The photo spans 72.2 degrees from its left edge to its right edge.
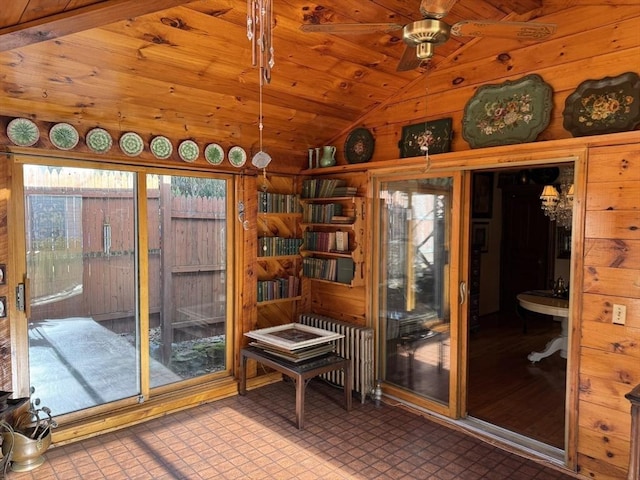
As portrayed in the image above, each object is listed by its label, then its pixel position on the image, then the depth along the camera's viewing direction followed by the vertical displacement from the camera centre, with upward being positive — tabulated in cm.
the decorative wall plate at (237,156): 403 +58
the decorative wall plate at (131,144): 338 +58
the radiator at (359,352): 389 -119
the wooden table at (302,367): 339 -120
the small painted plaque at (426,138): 346 +68
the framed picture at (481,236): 662 -24
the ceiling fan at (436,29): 177 +81
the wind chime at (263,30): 156 +69
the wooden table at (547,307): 432 -86
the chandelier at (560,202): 514 +23
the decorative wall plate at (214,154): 387 +58
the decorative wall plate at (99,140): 321 +58
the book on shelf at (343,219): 406 +0
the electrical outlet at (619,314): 260 -55
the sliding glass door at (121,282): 324 -53
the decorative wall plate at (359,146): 408 +70
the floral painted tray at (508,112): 295 +77
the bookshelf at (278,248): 429 -29
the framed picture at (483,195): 657 +39
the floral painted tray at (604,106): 258 +70
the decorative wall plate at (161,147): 354 +58
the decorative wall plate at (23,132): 290 +57
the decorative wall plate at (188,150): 370 +58
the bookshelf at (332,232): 404 -12
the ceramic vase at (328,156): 430 +62
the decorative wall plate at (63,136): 306 +58
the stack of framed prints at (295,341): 360 -104
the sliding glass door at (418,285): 355 -56
